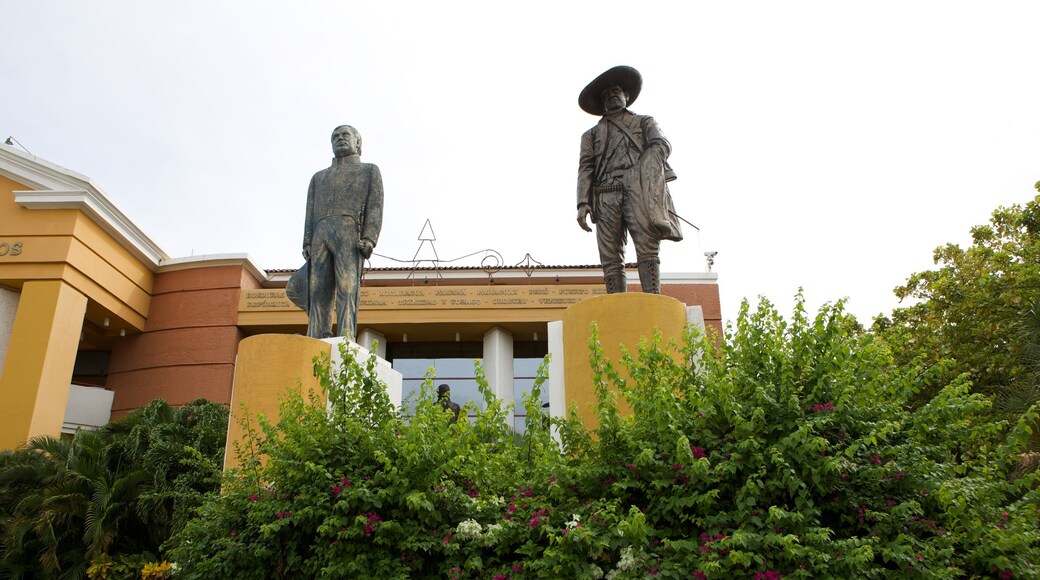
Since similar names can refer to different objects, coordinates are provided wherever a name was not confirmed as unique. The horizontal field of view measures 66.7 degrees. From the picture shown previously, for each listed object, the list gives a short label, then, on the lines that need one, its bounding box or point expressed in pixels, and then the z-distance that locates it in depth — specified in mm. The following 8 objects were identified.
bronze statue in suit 8148
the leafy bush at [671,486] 3871
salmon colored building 17688
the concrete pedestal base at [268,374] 6969
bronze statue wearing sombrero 7387
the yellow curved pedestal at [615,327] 6378
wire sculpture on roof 21969
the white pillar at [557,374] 6797
